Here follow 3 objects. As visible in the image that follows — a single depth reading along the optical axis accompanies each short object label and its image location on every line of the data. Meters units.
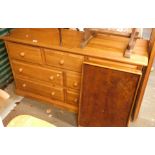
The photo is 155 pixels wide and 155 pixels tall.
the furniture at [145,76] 1.40
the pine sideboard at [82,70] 1.43
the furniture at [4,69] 2.19
